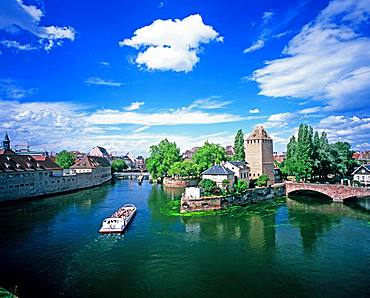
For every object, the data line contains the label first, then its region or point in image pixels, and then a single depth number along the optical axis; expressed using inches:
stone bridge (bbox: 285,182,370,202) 1561.6
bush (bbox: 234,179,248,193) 1714.9
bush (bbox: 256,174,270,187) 1967.3
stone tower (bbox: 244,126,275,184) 2089.1
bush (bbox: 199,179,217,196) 1601.9
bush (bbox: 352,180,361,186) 1933.2
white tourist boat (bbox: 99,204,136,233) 1112.2
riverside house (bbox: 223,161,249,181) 1909.1
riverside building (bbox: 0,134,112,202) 1765.5
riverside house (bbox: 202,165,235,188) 1748.3
